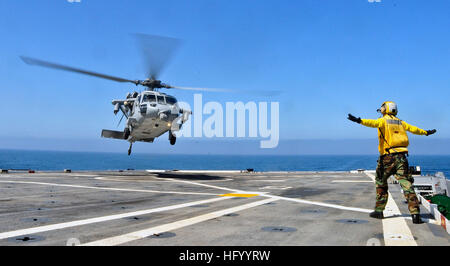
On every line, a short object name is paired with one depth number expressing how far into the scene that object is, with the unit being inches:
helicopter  864.9
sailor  276.8
